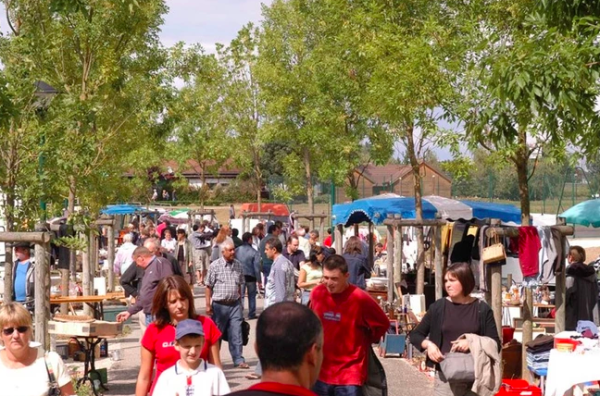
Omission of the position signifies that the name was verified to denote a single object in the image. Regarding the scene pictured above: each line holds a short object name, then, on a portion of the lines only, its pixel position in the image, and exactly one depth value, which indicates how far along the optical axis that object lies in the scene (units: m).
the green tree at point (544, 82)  10.67
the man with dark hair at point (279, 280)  15.05
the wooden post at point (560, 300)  11.51
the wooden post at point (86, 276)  19.11
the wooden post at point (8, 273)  11.02
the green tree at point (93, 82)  16.33
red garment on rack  11.98
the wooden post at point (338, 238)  28.52
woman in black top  8.09
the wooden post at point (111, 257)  23.52
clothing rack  11.27
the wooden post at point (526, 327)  11.75
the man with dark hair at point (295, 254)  21.25
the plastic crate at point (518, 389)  9.02
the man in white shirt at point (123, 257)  21.00
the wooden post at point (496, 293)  11.23
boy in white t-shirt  6.49
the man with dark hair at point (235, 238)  23.42
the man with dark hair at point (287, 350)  3.39
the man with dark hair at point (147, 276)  12.41
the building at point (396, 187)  48.59
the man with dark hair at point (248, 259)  20.27
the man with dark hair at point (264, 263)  25.05
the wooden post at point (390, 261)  18.78
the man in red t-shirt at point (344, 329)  7.96
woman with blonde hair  6.73
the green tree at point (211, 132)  51.41
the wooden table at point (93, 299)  15.08
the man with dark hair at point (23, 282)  14.09
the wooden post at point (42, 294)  9.91
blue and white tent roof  25.03
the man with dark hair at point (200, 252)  29.14
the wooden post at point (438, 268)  17.73
